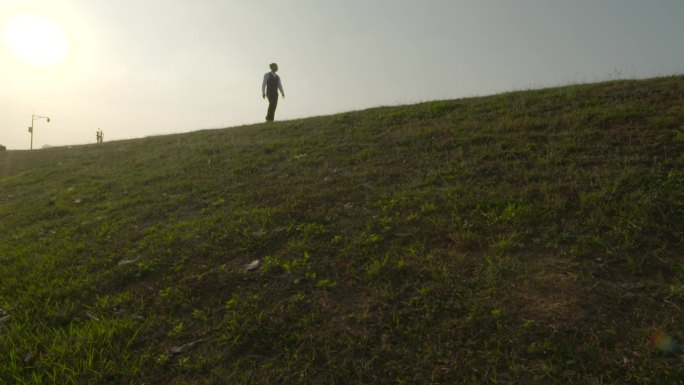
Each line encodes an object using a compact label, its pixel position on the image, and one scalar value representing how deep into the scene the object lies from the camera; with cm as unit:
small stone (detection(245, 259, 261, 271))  479
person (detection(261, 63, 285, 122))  1647
